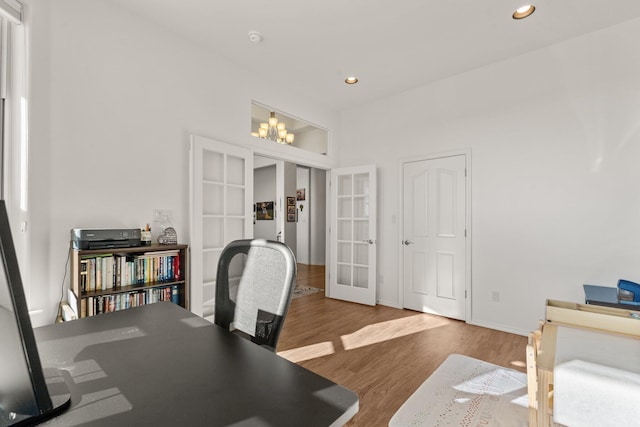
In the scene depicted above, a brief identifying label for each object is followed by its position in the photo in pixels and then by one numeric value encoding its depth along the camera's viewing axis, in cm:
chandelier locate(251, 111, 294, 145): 376
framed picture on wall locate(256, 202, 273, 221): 713
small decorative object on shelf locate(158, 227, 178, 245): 258
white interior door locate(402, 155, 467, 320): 365
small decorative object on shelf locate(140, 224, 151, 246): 246
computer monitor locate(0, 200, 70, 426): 52
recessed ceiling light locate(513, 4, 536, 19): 251
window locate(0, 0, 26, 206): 202
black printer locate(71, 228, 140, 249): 206
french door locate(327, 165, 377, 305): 431
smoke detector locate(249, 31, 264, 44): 285
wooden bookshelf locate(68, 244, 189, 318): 207
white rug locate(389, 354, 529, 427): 179
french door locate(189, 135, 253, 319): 289
